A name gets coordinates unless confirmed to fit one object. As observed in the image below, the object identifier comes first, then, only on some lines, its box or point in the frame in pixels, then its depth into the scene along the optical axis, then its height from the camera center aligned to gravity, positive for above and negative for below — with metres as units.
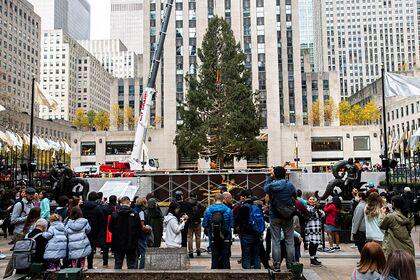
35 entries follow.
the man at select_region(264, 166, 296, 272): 8.97 -1.05
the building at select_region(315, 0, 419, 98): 156.00 +50.05
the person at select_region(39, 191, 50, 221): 13.71 -1.41
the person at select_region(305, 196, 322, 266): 11.40 -1.96
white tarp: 25.89 -1.54
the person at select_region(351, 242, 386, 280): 4.85 -1.22
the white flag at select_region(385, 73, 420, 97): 18.02 +3.44
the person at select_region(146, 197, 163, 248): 11.97 -1.65
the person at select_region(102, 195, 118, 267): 11.50 -1.75
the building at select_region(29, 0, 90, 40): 194.38 +75.31
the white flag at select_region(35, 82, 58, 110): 28.05 +4.83
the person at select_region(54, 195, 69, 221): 12.16 -1.27
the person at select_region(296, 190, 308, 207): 12.55 -0.98
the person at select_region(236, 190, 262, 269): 9.55 -1.75
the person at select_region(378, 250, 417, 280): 4.09 -1.08
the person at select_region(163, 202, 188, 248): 11.18 -1.80
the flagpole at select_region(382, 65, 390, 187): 22.81 -0.14
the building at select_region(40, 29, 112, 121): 150.50 +35.23
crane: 34.09 +4.60
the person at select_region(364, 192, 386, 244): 9.09 -1.27
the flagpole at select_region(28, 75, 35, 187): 22.42 +0.17
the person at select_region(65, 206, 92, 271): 8.94 -1.59
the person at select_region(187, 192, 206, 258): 13.08 -1.87
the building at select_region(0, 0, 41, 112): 101.75 +32.44
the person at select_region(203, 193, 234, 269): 9.19 -1.51
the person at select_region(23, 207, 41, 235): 10.32 -1.28
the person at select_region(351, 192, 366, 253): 9.88 -1.56
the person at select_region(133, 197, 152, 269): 10.33 -1.78
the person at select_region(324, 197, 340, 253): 13.98 -2.02
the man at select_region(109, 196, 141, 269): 9.85 -1.60
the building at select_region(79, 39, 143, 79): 116.00 +31.58
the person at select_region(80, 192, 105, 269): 11.15 -1.44
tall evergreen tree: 34.88 +4.79
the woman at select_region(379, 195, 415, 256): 7.47 -1.27
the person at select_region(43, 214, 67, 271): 8.70 -1.69
